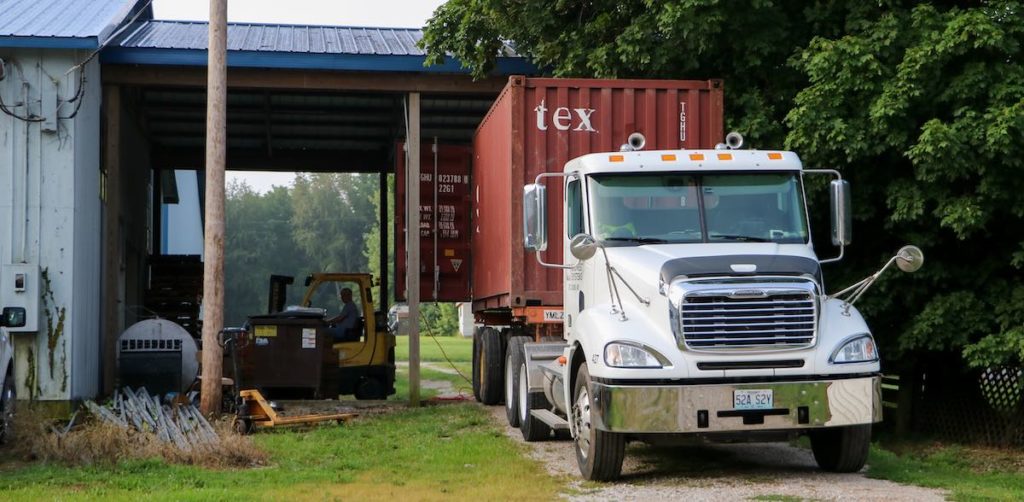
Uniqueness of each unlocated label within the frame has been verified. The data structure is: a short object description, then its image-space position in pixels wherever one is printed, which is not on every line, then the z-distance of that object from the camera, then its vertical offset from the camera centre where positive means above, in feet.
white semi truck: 31.32 -1.13
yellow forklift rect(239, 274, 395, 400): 57.93 -4.06
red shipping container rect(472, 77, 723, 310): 43.88 +5.10
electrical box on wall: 51.13 -0.78
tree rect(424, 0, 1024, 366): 43.19 +5.74
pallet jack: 45.65 -5.25
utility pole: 45.50 +2.00
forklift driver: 70.13 -2.98
